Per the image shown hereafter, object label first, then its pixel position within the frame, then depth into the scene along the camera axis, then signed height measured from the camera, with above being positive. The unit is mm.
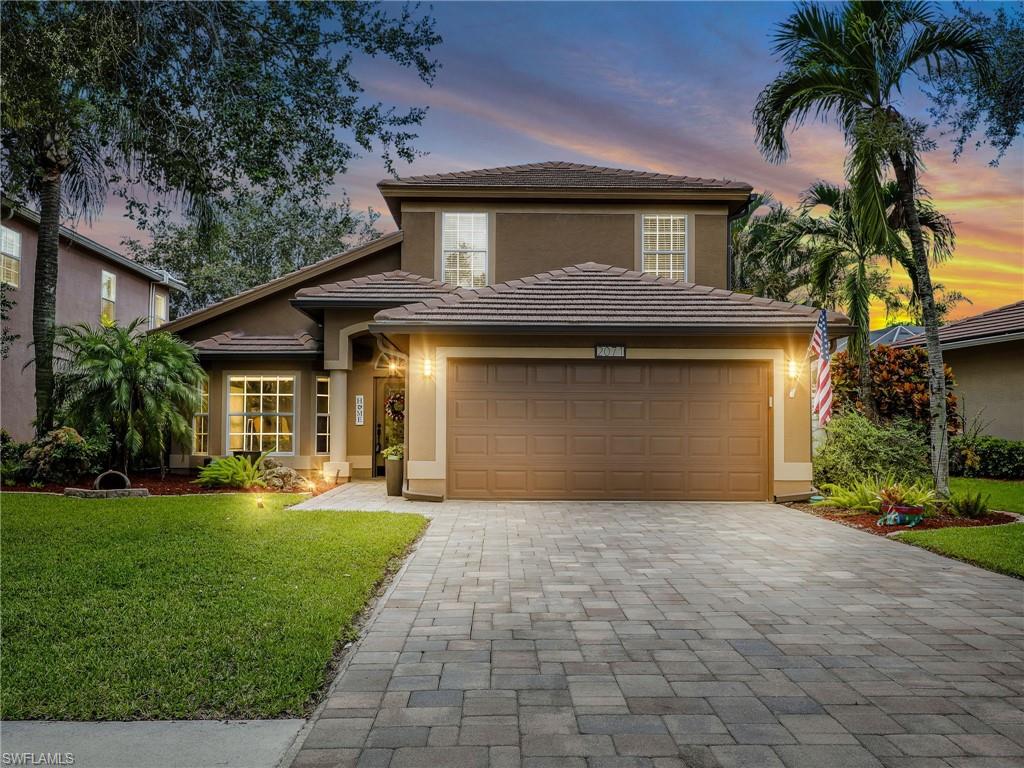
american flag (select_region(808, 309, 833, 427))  10383 +518
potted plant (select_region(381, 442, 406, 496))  11875 -1179
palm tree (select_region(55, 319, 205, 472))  12125 +338
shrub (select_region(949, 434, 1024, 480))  14203 -1105
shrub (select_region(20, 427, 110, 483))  11836 -885
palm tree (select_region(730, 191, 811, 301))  23391 +5409
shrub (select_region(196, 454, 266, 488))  12312 -1281
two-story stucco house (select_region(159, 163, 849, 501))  11242 +423
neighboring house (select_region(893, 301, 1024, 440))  15164 +947
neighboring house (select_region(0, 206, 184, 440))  17062 +3569
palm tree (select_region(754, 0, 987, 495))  9680 +4836
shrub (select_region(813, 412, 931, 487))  11398 -808
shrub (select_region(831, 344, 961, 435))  14430 +492
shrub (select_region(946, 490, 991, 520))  9273 -1396
